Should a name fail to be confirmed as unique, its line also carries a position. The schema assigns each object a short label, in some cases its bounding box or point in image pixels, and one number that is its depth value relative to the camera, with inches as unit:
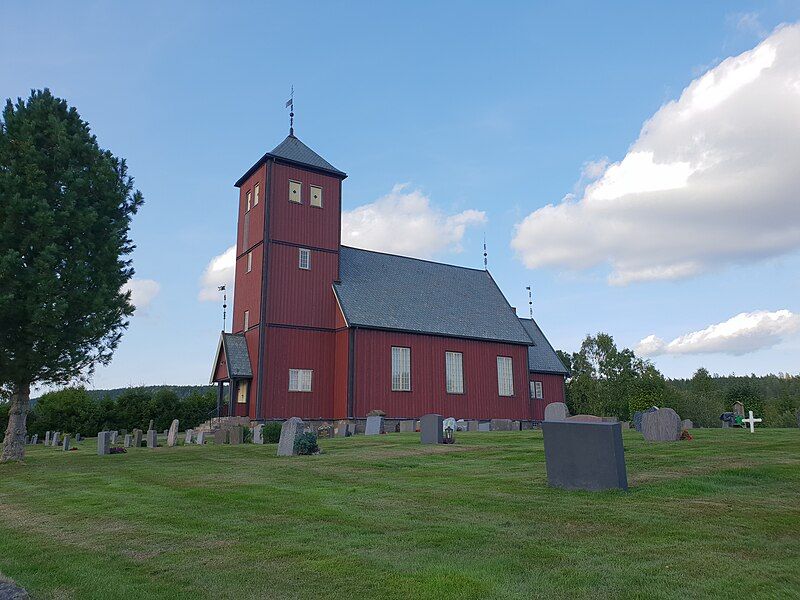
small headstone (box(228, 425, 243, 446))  1031.6
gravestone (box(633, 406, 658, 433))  1014.4
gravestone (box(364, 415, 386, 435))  1172.5
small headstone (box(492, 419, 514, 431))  1406.3
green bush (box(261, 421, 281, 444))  995.3
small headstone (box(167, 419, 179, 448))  1092.5
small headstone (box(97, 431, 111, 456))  909.8
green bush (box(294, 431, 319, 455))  732.7
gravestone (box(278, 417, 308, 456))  740.6
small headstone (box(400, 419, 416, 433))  1289.4
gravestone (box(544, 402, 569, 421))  922.7
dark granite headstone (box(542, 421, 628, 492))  384.5
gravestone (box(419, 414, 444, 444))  812.6
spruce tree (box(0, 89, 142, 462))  769.6
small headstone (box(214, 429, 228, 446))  1069.1
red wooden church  1314.0
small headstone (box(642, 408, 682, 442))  701.9
